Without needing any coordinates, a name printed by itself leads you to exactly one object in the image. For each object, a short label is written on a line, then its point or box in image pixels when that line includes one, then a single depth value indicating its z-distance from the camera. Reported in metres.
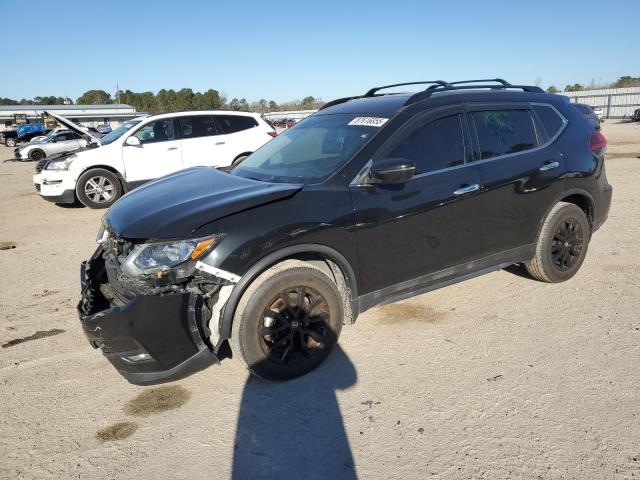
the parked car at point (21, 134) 34.56
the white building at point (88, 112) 61.82
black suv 2.77
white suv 9.08
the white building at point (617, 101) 45.66
